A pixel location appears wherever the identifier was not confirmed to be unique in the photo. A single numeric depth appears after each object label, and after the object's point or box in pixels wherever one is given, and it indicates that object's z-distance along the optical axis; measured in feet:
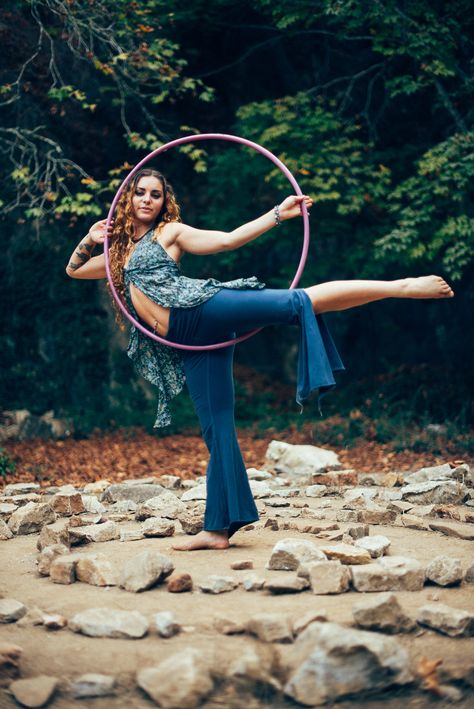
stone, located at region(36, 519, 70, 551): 15.14
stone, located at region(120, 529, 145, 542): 16.03
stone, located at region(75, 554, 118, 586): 12.85
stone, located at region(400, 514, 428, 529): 16.99
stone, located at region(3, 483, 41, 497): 24.12
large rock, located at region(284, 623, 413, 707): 9.31
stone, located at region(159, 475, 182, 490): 24.57
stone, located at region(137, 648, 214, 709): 9.21
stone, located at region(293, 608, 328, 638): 10.30
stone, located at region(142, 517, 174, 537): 16.25
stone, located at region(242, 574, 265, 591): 12.19
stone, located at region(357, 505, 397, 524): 17.43
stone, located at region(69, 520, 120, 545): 15.65
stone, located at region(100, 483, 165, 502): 21.81
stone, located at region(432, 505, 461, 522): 18.33
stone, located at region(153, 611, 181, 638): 10.48
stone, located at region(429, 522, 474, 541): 16.11
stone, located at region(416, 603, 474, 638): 10.54
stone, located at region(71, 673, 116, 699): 9.47
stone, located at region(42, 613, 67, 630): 11.07
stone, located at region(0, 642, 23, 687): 10.06
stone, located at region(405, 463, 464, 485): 23.70
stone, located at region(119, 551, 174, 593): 12.34
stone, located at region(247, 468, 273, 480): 25.79
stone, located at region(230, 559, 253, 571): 13.38
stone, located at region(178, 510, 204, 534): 16.37
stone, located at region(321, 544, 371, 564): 13.39
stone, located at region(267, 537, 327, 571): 13.15
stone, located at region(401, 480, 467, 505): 20.57
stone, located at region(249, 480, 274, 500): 22.15
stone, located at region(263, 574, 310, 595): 11.96
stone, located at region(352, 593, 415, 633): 10.39
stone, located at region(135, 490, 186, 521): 18.48
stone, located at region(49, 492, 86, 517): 19.39
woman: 14.35
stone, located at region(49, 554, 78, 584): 13.08
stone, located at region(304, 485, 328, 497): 22.38
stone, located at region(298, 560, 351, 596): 11.90
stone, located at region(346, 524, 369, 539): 15.48
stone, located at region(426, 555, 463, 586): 12.42
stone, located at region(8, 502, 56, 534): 17.51
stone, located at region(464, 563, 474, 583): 12.75
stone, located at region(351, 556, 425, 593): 12.09
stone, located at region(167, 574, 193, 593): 12.21
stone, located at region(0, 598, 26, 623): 11.54
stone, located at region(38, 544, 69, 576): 13.76
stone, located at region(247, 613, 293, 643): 10.13
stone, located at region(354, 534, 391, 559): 13.92
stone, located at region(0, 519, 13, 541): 16.97
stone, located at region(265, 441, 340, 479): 26.81
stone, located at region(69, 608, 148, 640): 10.57
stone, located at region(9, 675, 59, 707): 9.47
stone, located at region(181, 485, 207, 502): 21.27
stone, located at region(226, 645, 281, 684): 9.46
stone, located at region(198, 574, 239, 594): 12.18
